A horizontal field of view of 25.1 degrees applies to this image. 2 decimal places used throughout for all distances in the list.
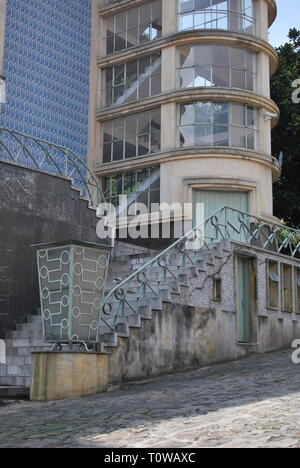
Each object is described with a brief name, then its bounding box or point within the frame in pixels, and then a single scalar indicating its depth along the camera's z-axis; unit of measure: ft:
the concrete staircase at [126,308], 35.65
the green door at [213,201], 85.66
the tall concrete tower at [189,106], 86.38
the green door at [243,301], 51.31
